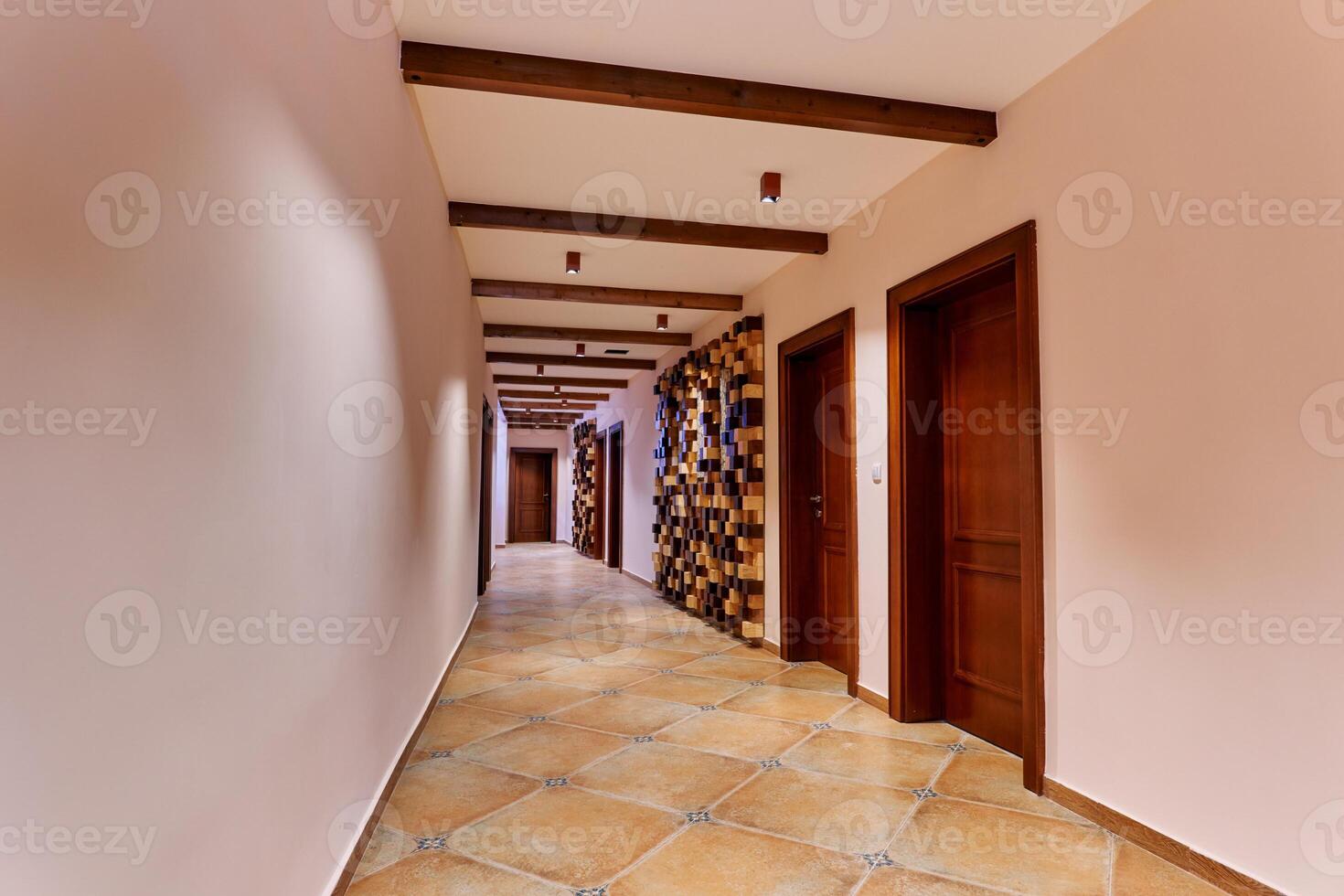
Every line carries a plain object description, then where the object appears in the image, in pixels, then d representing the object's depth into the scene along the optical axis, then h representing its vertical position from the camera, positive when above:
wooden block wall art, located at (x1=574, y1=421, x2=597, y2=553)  12.66 -0.21
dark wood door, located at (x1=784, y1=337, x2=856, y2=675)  4.70 -0.18
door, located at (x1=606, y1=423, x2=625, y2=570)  10.77 -0.22
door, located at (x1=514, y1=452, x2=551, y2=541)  17.08 -0.52
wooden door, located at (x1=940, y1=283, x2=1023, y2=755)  3.19 -0.19
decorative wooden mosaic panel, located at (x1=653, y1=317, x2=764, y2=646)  5.41 -0.07
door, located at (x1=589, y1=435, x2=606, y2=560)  12.09 -0.43
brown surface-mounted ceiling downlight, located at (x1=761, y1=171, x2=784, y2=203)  3.62 +1.33
